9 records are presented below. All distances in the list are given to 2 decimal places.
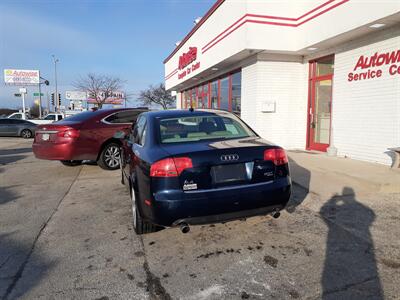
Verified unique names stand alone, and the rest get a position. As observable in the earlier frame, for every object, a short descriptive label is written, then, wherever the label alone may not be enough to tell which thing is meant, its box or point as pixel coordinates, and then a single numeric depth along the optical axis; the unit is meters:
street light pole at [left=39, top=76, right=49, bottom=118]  56.72
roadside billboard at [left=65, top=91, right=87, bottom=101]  79.50
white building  7.40
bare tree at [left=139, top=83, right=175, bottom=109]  50.12
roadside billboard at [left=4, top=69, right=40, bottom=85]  60.22
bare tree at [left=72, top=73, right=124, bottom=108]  61.35
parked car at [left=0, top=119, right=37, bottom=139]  22.53
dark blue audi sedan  3.21
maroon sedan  7.54
